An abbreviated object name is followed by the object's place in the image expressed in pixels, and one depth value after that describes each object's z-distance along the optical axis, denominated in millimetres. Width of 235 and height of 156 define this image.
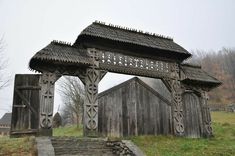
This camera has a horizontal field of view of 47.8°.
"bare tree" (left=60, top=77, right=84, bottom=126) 28141
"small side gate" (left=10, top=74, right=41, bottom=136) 12094
